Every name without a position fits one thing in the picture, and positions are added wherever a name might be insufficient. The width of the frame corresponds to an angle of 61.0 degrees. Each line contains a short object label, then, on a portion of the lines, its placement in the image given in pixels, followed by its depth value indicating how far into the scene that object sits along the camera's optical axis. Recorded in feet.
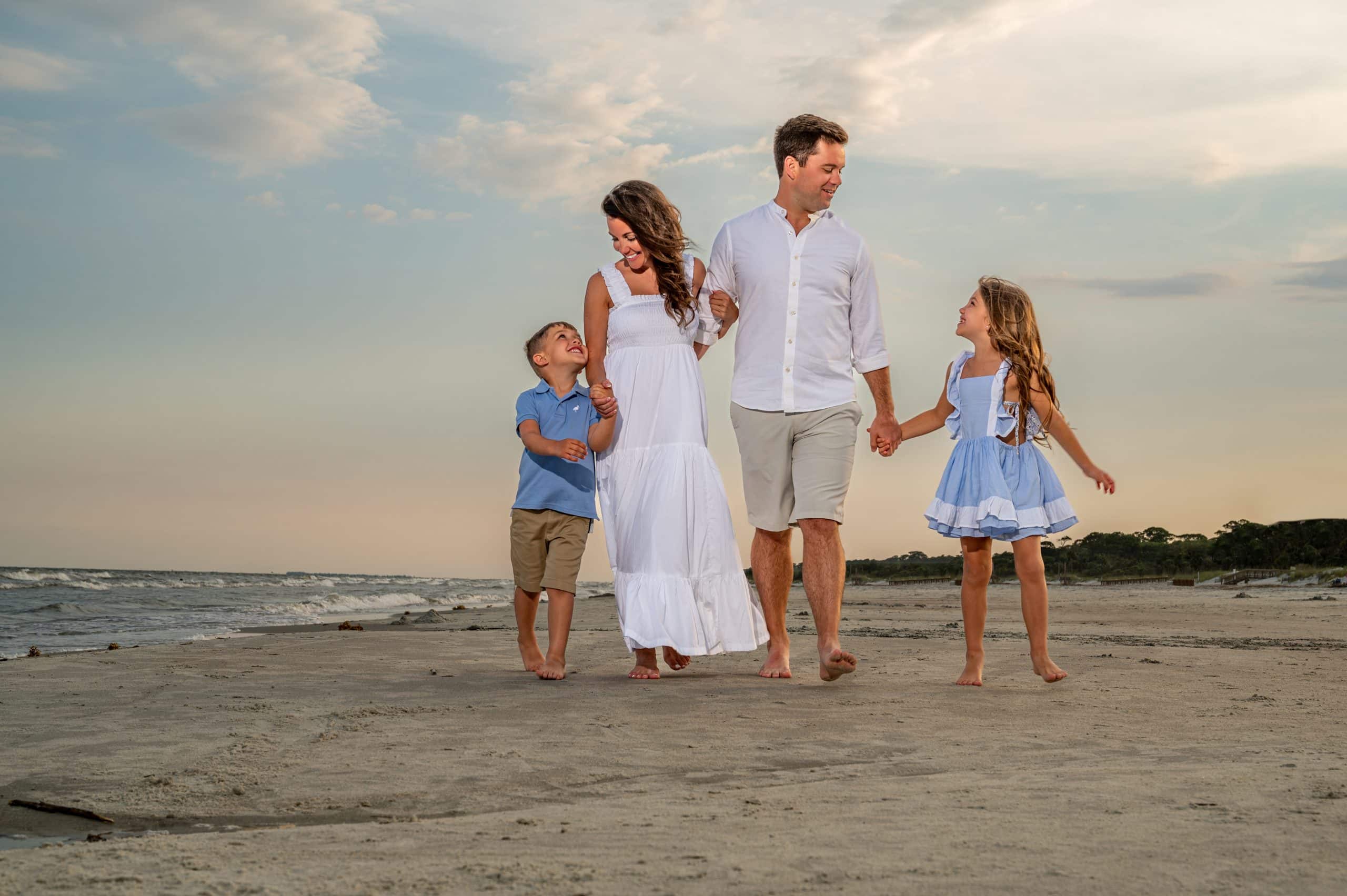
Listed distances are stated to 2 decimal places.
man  17.78
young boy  18.76
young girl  18.02
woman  17.94
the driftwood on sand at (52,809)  9.23
